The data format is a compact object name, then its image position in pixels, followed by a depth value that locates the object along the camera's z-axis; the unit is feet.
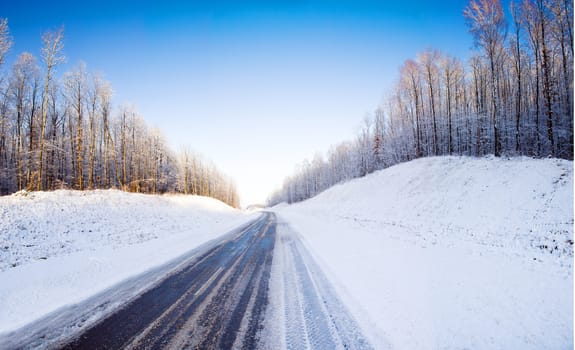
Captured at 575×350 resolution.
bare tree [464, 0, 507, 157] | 68.49
